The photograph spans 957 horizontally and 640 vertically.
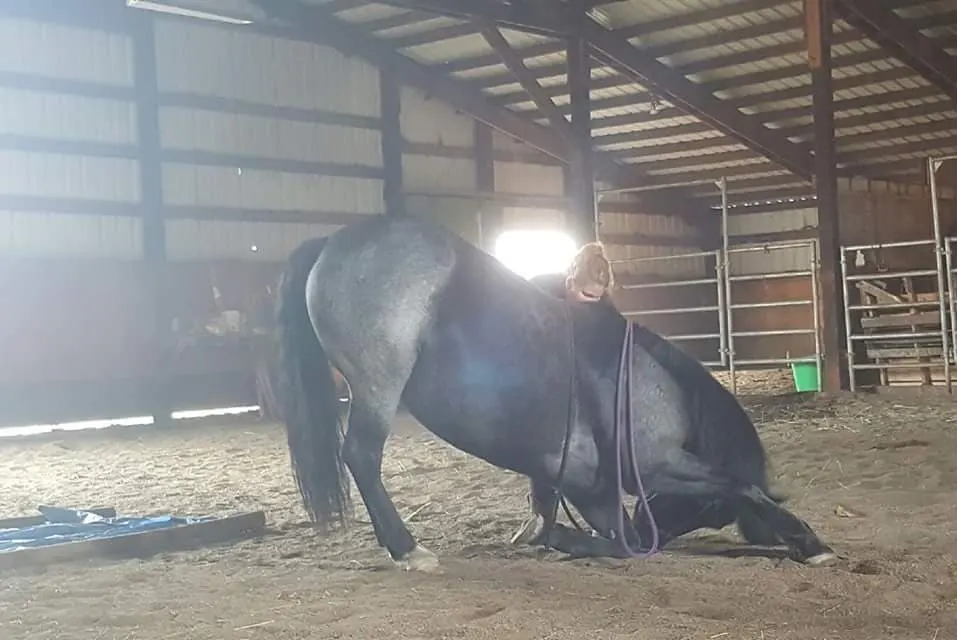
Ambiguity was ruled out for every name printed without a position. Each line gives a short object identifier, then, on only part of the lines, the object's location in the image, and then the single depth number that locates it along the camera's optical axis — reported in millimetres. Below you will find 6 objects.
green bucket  10766
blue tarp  4250
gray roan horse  3607
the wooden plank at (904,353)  9742
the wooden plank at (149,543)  3828
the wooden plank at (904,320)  9633
